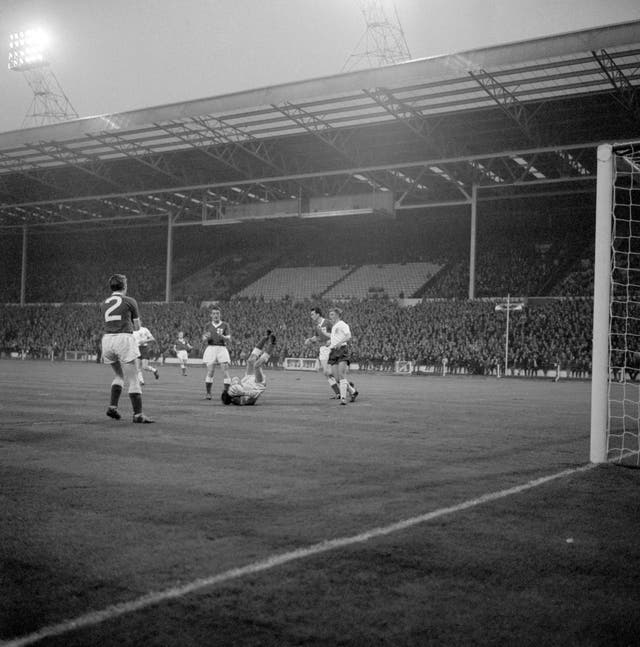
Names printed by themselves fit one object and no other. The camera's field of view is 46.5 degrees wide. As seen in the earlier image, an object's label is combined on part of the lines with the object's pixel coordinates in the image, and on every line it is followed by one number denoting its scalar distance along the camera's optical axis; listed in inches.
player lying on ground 548.1
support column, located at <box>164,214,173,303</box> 1877.5
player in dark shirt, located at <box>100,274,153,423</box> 404.8
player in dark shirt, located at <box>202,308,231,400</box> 641.0
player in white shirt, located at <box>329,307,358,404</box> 577.6
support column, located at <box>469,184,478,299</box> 1503.4
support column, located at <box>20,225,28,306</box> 2149.4
